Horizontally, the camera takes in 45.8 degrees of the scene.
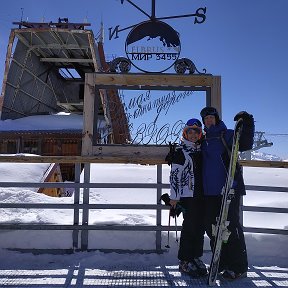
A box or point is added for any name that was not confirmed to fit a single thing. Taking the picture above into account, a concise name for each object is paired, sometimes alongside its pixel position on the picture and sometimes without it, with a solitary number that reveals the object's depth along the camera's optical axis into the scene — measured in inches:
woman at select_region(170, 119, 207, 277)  155.6
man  148.1
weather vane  221.0
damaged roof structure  987.9
